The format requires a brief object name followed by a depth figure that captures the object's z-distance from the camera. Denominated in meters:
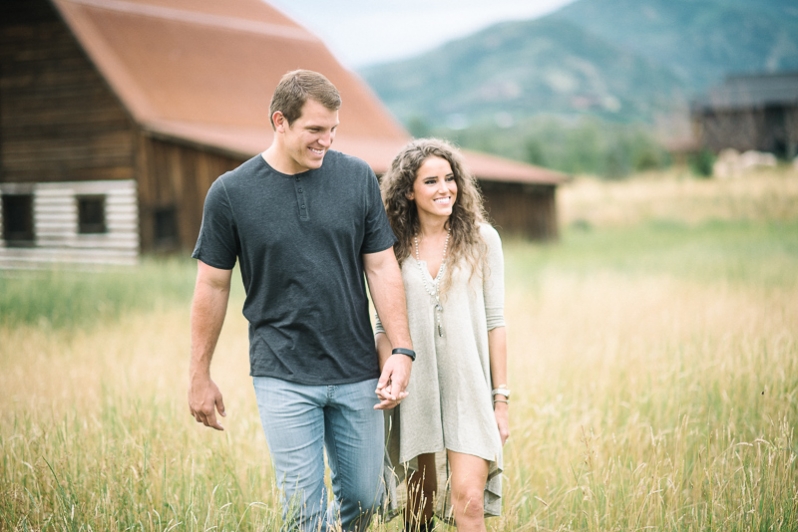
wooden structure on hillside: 39.44
